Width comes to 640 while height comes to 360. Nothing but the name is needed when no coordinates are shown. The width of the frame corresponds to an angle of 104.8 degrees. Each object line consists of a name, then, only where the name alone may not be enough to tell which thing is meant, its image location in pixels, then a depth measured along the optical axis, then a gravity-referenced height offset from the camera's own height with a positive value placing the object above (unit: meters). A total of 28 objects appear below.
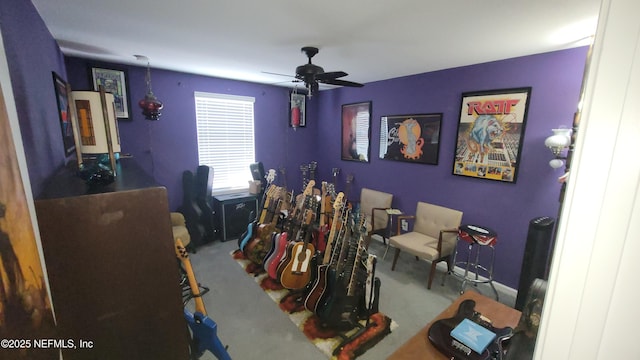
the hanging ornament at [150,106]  2.76 +0.31
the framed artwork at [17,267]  0.57 -0.33
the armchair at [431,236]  2.69 -1.15
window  3.68 -0.03
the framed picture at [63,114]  1.76 +0.13
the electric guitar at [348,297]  2.00 -1.29
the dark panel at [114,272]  0.91 -0.55
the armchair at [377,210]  3.54 -1.06
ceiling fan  2.22 +0.56
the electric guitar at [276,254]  2.62 -1.26
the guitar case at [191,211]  3.45 -1.06
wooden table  1.25 -1.08
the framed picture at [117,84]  2.85 +0.59
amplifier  3.66 -1.14
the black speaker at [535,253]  1.95 -0.90
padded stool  2.42 -1.35
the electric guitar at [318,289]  2.13 -1.31
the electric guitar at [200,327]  1.54 -1.19
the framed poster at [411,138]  3.16 +0.01
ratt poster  2.47 +0.07
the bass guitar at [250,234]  3.10 -1.22
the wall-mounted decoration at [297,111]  4.21 +0.46
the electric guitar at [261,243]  2.96 -1.28
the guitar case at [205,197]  3.46 -0.87
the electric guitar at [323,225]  2.82 -1.06
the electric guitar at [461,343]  1.18 -1.02
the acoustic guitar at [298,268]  2.38 -1.25
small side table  3.67 -1.28
